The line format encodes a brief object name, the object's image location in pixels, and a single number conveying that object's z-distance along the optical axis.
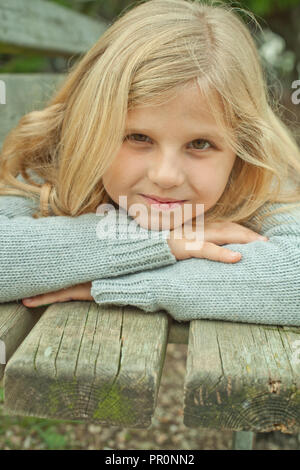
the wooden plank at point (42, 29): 1.17
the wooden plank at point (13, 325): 0.72
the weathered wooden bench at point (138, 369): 0.67
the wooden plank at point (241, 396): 0.67
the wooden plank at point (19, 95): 1.13
